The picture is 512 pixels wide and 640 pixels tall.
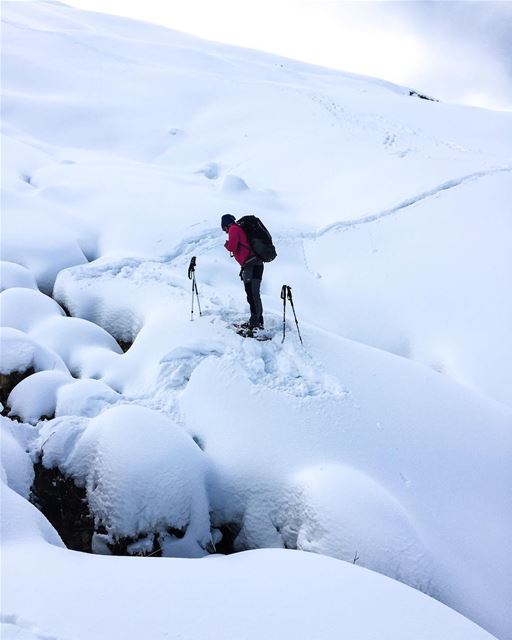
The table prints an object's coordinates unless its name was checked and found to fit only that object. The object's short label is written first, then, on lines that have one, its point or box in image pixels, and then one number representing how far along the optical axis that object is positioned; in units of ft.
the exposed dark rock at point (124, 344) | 28.65
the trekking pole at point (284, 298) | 24.73
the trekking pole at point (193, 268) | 26.66
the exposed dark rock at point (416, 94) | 153.38
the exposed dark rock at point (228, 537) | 17.07
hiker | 23.72
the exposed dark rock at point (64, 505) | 15.79
